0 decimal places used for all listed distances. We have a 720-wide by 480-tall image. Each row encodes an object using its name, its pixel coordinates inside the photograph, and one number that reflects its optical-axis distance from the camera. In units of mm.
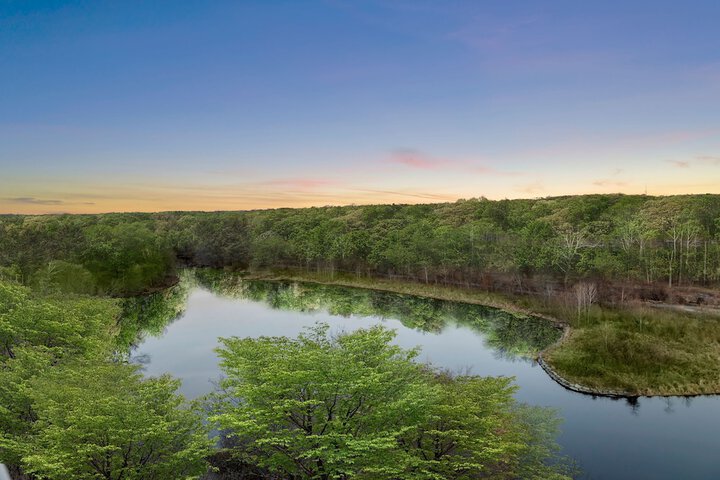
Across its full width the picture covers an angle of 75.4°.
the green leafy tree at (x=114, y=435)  15820
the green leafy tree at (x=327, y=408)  17172
